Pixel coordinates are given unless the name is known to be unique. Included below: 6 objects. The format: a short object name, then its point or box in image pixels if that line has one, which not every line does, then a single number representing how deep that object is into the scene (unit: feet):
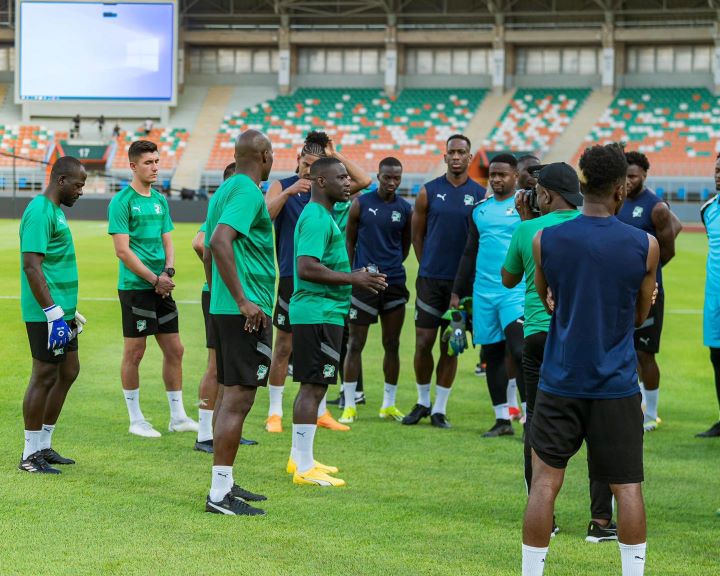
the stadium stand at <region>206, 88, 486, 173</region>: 304.41
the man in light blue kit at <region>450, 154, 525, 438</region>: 49.01
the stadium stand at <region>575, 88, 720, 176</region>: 284.64
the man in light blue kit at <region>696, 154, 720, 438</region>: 49.66
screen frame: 325.67
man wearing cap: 32.90
